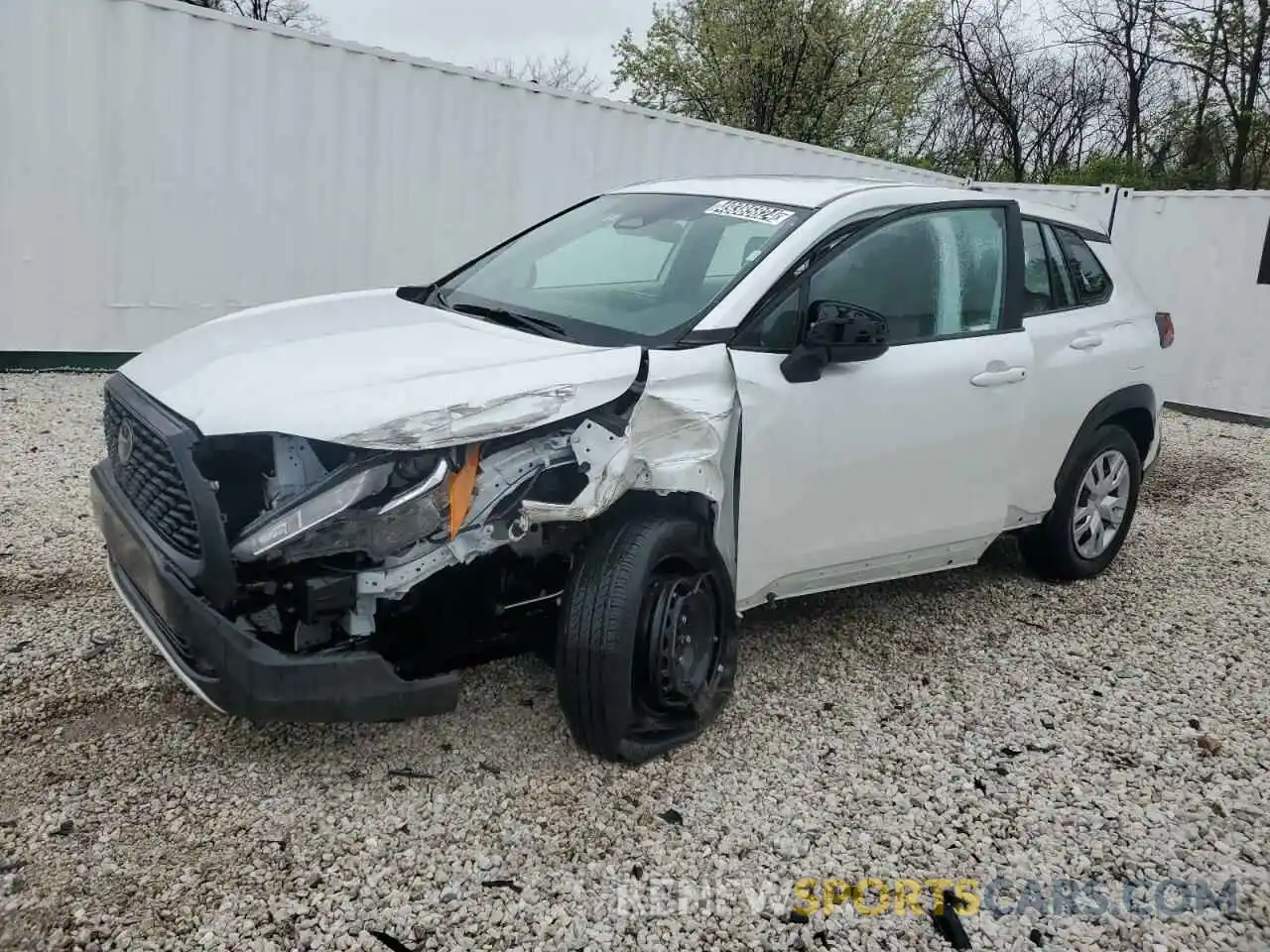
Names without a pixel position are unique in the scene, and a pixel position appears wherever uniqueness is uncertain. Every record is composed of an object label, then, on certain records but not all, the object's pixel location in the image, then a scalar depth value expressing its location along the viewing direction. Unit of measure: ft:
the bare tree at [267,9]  88.43
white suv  8.32
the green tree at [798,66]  70.23
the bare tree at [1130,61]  74.13
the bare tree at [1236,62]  60.44
